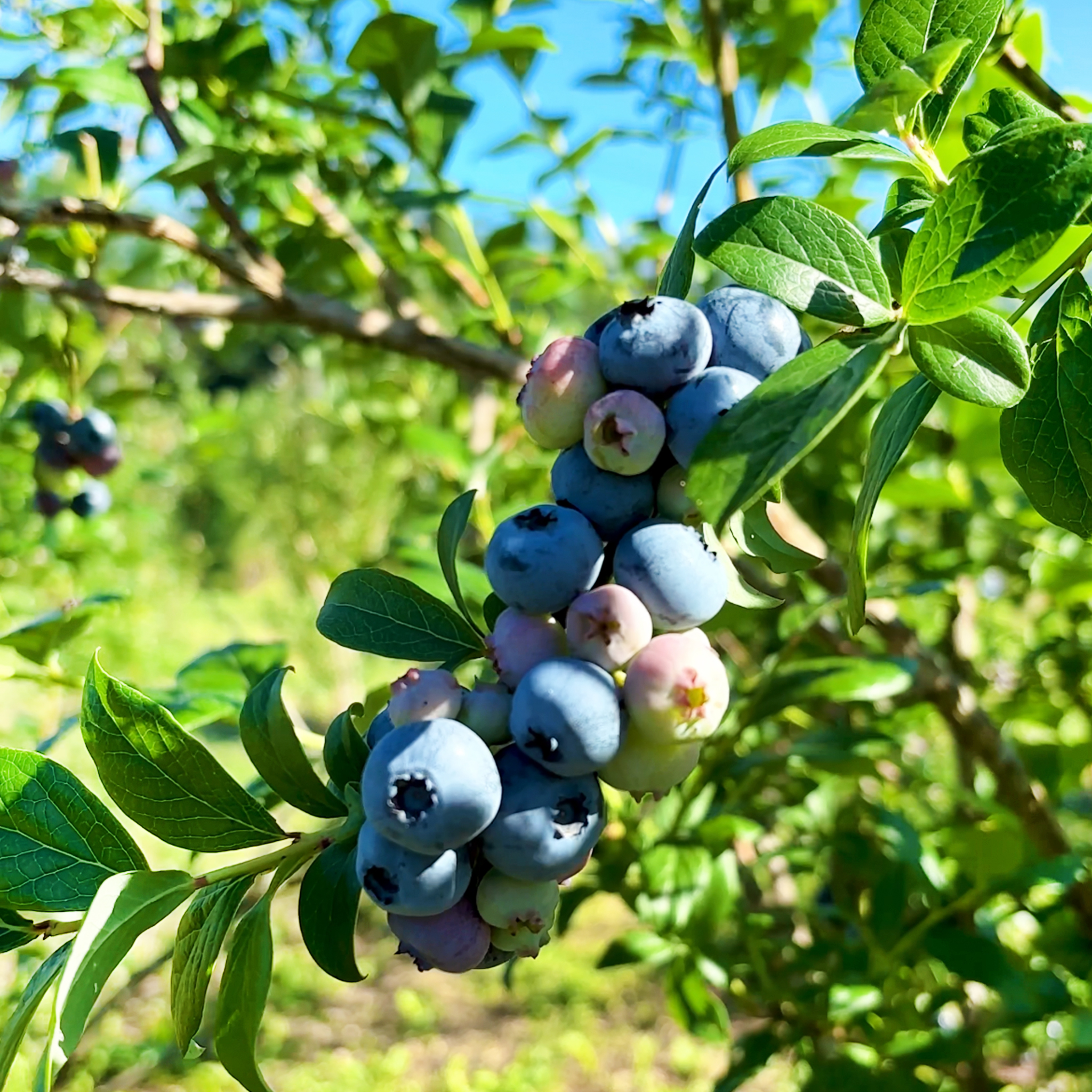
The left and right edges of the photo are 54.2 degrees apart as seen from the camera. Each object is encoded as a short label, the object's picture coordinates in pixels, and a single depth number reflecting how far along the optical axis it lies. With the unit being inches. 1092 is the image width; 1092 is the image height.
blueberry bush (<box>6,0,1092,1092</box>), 5.2
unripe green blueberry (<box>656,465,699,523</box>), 5.7
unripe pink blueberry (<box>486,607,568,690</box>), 5.7
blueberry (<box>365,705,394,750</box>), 5.8
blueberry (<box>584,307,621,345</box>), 5.9
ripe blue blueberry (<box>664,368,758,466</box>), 5.4
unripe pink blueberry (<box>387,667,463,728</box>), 5.3
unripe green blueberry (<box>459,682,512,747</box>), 5.5
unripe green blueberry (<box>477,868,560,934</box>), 5.4
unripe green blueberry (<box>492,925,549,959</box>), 5.5
